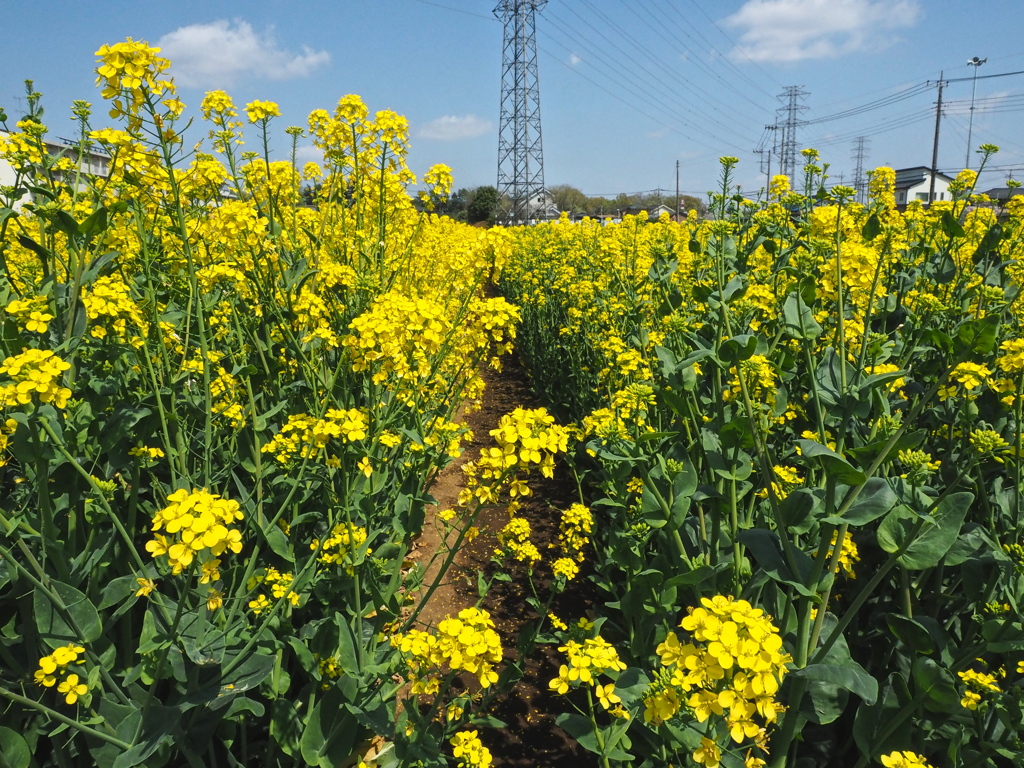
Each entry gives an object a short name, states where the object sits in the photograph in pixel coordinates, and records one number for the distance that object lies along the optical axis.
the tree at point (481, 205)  42.75
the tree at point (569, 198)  62.87
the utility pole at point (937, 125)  19.97
